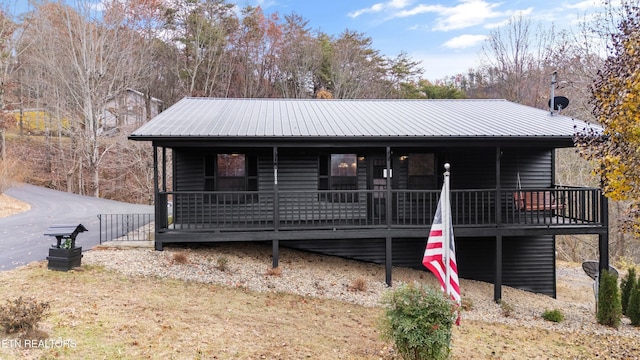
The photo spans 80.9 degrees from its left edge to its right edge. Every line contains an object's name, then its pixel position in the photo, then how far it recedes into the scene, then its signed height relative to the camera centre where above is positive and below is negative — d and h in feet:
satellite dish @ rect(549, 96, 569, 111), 41.98 +8.10
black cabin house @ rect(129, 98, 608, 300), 31.86 +0.24
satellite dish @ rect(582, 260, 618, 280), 33.25 -8.47
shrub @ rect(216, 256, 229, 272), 30.68 -7.32
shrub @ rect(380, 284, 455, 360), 17.03 -6.79
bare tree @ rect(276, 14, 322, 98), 103.24 +31.05
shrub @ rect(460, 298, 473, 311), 30.27 -10.69
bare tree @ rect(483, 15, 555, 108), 86.25 +28.23
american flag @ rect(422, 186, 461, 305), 21.01 -4.27
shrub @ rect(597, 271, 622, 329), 28.76 -9.93
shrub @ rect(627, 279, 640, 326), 29.63 -10.58
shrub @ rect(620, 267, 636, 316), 30.42 -9.41
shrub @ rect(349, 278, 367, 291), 30.99 -9.21
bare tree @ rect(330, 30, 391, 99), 102.78 +29.33
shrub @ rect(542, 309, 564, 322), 29.55 -11.25
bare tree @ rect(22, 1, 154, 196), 77.05 +24.94
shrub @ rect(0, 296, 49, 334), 16.28 -6.19
